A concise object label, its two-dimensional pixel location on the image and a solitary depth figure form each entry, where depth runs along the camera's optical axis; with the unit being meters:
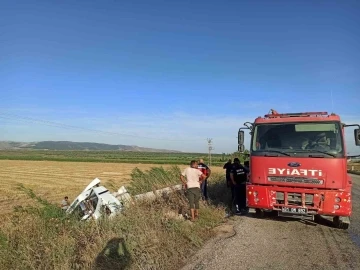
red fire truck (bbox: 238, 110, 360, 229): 7.89
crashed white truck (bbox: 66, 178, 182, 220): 8.42
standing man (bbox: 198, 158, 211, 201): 12.33
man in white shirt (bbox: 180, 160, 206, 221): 8.90
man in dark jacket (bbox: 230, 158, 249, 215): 10.70
